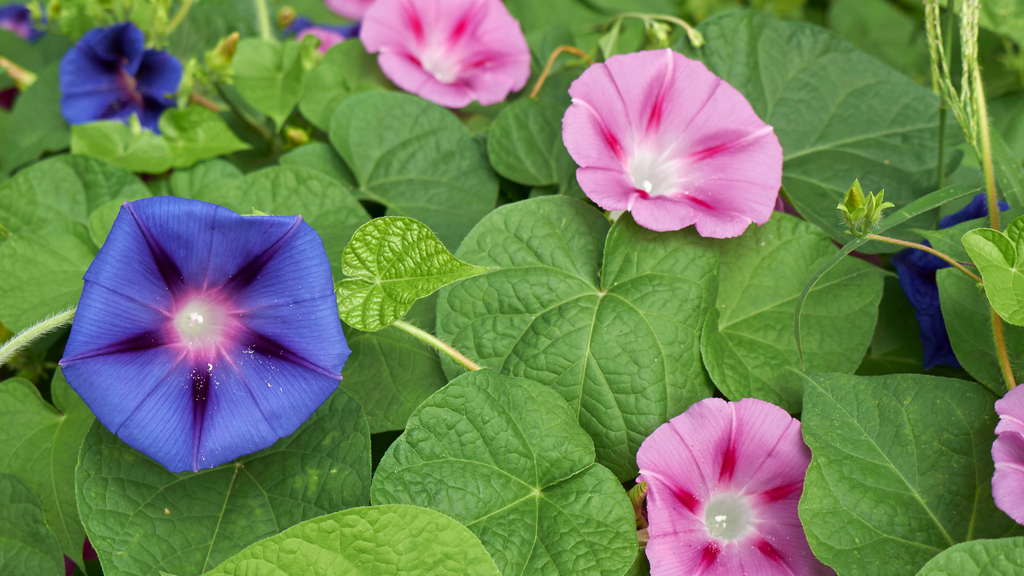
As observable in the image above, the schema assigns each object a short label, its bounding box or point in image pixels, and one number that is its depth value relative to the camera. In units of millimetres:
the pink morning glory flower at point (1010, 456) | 621
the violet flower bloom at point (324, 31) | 780
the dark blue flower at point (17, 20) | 817
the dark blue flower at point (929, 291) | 669
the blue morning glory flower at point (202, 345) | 616
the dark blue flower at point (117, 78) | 718
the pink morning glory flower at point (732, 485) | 635
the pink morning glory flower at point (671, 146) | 657
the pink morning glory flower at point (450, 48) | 716
